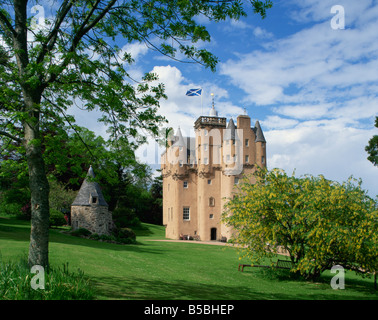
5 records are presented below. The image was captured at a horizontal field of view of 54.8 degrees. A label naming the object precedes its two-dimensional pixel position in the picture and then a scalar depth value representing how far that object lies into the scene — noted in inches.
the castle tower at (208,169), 1934.1
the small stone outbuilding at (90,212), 1344.7
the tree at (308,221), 626.5
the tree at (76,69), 404.8
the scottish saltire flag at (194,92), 1790.5
